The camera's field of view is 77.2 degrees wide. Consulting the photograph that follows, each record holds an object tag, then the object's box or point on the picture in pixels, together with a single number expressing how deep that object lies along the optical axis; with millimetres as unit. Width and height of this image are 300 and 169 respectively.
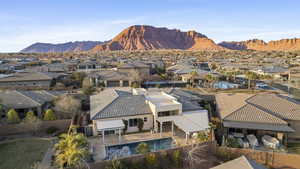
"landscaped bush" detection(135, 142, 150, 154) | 16469
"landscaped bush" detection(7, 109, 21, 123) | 22500
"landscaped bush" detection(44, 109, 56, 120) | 23147
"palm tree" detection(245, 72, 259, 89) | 43625
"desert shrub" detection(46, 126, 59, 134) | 22605
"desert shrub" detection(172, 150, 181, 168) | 16261
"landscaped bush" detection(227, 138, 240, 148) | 18125
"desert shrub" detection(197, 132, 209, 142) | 17975
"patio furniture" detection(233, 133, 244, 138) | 20516
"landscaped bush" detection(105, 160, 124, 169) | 14788
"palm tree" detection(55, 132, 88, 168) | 13938
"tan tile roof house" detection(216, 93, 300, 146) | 20078
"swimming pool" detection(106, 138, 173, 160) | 17125
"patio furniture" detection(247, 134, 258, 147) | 19138
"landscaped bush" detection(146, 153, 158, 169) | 15755
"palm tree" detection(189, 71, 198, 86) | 48856
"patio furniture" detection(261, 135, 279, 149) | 18766
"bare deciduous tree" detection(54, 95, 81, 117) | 25469
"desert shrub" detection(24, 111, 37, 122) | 21641
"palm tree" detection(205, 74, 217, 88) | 47562
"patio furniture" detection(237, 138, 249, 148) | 18656
